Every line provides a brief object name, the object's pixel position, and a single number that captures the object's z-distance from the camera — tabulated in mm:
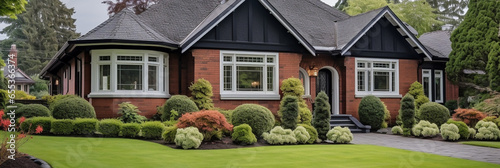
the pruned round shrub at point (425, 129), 16281
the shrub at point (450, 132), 15516
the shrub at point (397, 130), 17719
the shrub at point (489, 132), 16078
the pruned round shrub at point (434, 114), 18141
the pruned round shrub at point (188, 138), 11758
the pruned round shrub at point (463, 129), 16062
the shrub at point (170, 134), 12773
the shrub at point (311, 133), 14062
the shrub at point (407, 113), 16766
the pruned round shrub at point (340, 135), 14133
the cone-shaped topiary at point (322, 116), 14500
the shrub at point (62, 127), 13945
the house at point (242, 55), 17094
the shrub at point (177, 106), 15820
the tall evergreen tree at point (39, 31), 45094
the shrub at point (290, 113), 14523
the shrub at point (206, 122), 12531
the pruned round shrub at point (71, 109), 14781
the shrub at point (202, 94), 17203
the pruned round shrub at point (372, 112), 19156
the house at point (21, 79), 40812
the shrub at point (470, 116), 17359
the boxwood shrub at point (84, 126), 13977
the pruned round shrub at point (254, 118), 14125
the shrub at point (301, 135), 13773
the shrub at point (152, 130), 13648
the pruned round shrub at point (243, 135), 12812
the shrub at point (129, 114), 15742
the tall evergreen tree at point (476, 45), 20036
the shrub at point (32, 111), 15227
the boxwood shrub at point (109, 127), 13914
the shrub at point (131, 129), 13945
